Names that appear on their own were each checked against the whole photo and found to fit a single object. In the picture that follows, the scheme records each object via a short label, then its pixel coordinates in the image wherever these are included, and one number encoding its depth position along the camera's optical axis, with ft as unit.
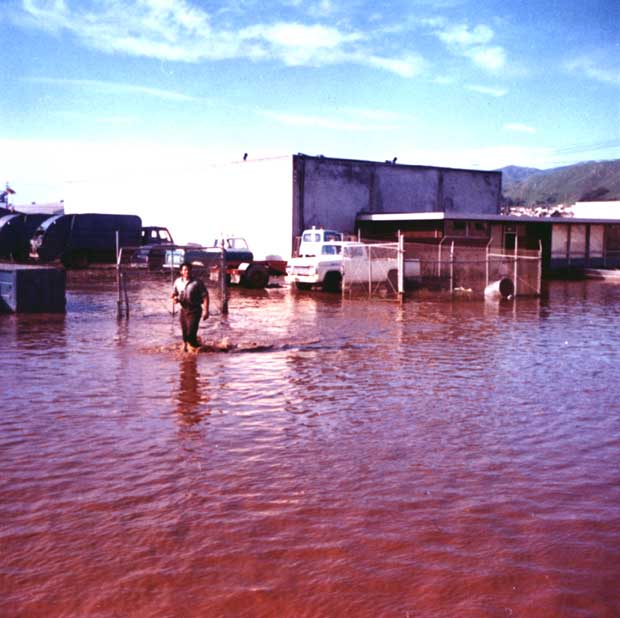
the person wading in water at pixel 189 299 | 41.88
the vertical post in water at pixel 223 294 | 63.28
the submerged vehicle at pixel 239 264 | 91.67
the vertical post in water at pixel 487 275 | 82.94
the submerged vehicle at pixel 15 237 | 121.49
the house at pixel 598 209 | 195.67
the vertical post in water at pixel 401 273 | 78.56
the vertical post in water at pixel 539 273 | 83.66
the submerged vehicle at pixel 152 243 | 103.92
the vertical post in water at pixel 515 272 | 79.25
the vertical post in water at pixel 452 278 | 81.15
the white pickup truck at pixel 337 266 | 84.72
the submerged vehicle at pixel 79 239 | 116.67
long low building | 119.44
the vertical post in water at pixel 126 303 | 60.03
